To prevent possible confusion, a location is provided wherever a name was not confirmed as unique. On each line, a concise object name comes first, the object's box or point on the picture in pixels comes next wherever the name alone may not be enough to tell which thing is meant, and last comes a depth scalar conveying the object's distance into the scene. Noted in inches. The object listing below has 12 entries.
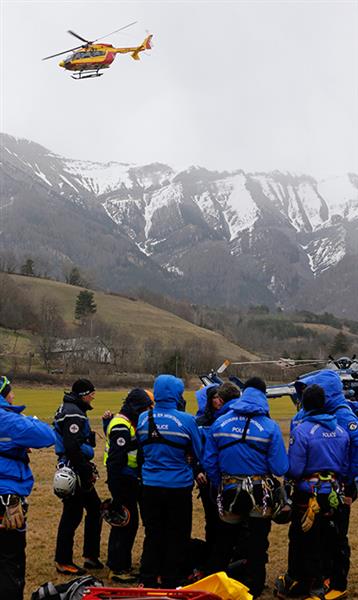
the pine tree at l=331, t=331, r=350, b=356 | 3607.3
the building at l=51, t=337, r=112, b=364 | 3342.0
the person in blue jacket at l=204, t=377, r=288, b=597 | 238.2
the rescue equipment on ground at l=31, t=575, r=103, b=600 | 195.8
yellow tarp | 193.9
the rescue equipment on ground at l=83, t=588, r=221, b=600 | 193.2
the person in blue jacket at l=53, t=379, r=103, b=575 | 284.0
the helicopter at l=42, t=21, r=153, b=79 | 1624.0
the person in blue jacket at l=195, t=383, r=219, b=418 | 307.4
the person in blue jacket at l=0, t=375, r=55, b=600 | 204.7
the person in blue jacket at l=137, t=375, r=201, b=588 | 251.8
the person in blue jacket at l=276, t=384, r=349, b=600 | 247.1
